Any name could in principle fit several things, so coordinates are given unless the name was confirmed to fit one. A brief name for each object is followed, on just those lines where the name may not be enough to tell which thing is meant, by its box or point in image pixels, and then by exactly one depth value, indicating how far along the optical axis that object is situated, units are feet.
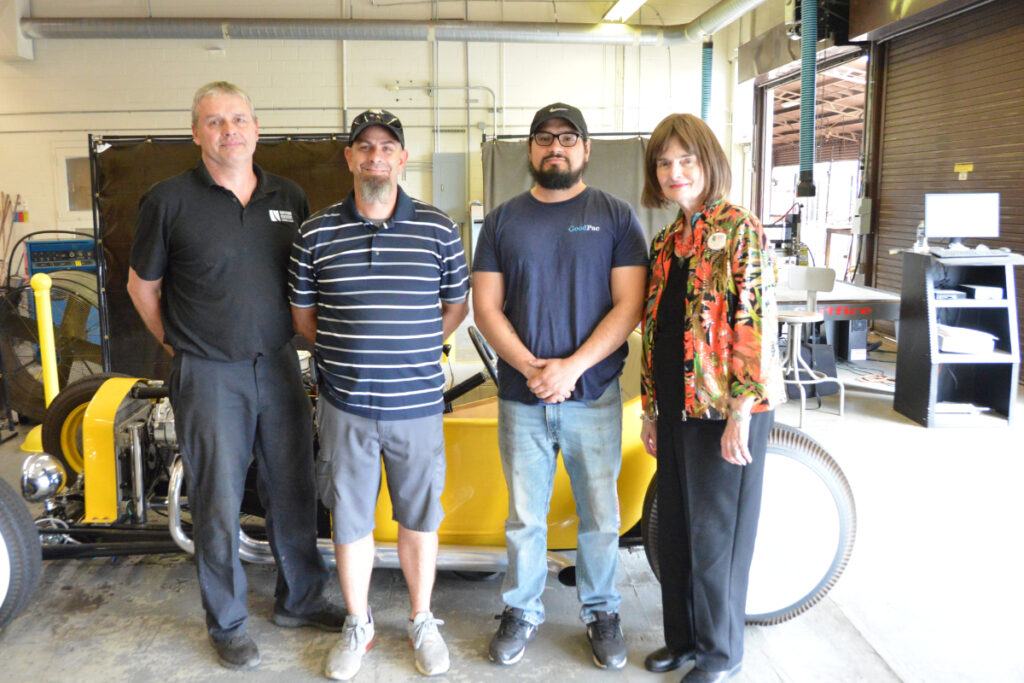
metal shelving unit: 17.56
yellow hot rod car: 8.30
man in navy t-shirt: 7.58
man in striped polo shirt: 7.48
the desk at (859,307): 20.45
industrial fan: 18.20
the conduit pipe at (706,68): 31.71
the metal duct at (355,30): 29.91
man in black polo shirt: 7.78
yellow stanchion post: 11.96
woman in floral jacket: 6.69
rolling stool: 18.30
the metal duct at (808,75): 24.54
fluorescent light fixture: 29.25
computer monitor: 18.61
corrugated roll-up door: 21.67
